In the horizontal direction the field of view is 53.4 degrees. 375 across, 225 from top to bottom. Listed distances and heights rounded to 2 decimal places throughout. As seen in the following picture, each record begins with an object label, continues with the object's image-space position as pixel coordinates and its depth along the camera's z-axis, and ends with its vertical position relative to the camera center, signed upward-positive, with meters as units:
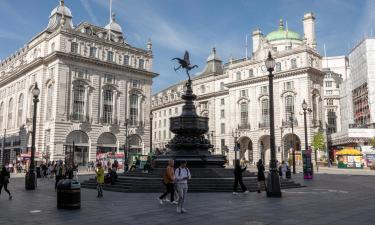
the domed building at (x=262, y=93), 70.88 +12.42
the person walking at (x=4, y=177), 16.74 -1.04
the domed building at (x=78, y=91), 61.16 +11.25
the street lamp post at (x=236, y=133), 78.81 +4.15
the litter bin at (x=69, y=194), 13.53 -1.49
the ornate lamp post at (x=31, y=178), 22.61 -1.48
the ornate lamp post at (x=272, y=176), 17.39 -1.09
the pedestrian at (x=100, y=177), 17.52 -1.10
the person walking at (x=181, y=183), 12.64 -1.04
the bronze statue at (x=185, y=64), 25.75 +6.13
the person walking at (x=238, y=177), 18.62 -1.21
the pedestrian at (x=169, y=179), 14.78 -1.03
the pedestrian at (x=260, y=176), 19.44 -1.23
